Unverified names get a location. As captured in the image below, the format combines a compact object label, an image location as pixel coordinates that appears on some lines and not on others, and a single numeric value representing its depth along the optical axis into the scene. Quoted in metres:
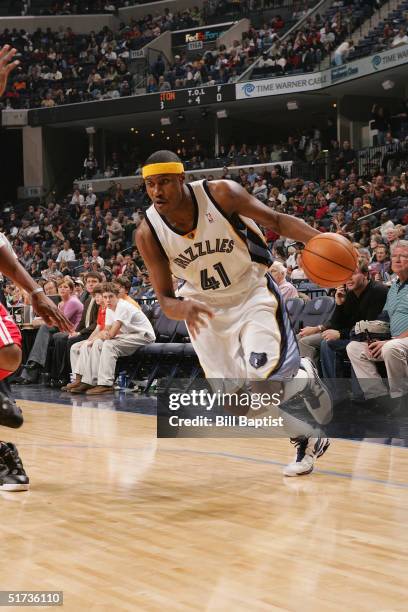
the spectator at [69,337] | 9.66
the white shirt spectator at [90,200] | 23.66
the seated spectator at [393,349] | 6.28
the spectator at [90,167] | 26.05
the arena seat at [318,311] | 7.58
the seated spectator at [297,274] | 11.60
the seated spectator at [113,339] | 8.86
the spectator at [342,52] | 19.89
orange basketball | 3.81
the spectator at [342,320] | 6.79
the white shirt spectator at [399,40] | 17.79
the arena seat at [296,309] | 7.72
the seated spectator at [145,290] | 12.66
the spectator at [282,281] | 7.40
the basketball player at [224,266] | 3.88
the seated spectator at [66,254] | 19.69
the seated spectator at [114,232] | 19.67
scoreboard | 21.88
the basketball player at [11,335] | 3.36
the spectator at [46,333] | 9.98
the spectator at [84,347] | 9.25
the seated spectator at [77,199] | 23.89
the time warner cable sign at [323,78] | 18.33
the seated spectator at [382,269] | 9.01
